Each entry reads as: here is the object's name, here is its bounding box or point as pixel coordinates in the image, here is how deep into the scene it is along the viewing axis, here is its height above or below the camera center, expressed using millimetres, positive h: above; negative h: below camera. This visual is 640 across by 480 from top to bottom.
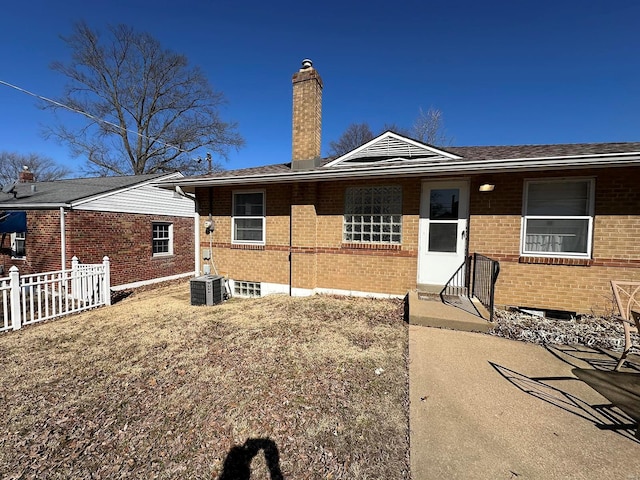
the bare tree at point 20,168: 33219 +6613
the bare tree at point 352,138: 29703 +9579
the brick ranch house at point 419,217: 5254 +295
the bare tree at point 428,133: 19922 +6857
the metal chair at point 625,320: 2918 -965
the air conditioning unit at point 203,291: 7211 -1622
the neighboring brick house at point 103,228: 8992 -108
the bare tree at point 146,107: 20516 +9322
